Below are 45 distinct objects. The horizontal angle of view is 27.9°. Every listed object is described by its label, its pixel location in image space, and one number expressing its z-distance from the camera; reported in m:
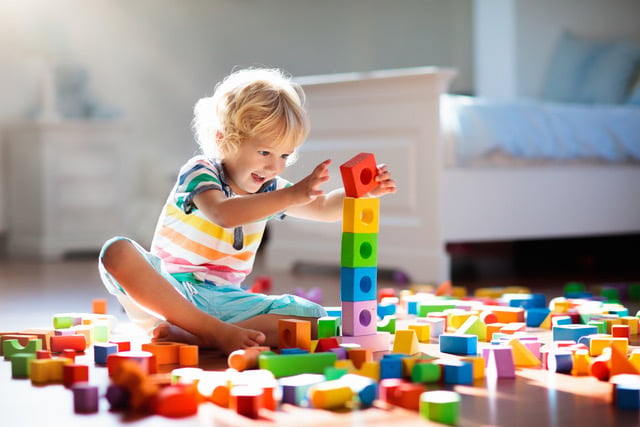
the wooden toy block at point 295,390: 1.46
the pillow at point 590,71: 4.14
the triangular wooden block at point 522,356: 1.68
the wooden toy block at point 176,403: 1.43
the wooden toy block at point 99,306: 2.24
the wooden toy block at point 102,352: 1.71
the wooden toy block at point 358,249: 1.74
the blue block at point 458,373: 1.57
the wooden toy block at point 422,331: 1.88
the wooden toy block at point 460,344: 1.75
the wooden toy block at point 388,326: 1.95
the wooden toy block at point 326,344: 1.69
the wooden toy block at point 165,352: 1.71
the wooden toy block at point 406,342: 1.74
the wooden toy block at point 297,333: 1.75
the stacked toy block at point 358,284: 1.74
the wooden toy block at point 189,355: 1.70
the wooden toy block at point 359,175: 1.74
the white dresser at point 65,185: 4.00
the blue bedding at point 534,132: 2.88
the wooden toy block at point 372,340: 1.76
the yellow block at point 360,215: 1.74
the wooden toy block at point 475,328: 1.87
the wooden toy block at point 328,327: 1.83
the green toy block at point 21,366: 1.63
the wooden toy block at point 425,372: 1.56
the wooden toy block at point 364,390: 1.46
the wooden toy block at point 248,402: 1.42
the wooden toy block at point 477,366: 1.60
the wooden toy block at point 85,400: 1.45
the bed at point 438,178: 2.83
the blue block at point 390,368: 1.56
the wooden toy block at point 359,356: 1.63
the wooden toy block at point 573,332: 1.82
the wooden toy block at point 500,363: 1.61
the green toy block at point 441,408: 1.39
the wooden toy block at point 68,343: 1.81
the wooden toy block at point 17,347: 1.75
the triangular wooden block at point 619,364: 1.58
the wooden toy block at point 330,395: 1.44
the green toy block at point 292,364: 1.59
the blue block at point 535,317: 2.06
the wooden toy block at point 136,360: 1.60
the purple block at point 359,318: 1.76
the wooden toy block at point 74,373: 1.57
